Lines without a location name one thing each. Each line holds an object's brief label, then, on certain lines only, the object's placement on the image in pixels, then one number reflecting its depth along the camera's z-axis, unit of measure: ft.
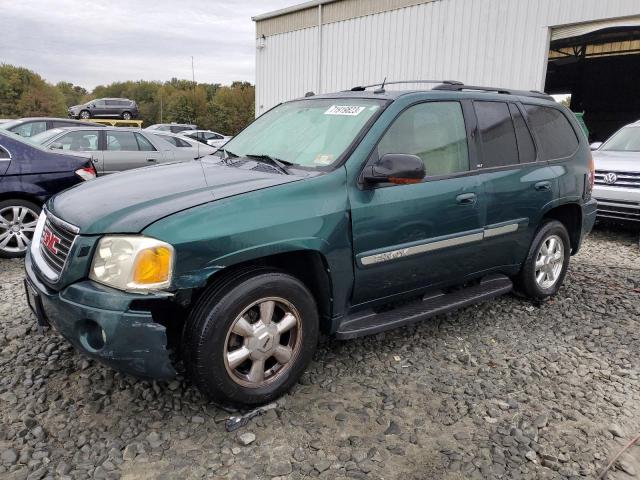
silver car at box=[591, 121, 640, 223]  22.71
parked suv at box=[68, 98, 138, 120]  114.83
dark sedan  17.47
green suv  7.82
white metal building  36.88
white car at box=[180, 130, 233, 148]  88.58
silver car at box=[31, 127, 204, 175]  28.02
